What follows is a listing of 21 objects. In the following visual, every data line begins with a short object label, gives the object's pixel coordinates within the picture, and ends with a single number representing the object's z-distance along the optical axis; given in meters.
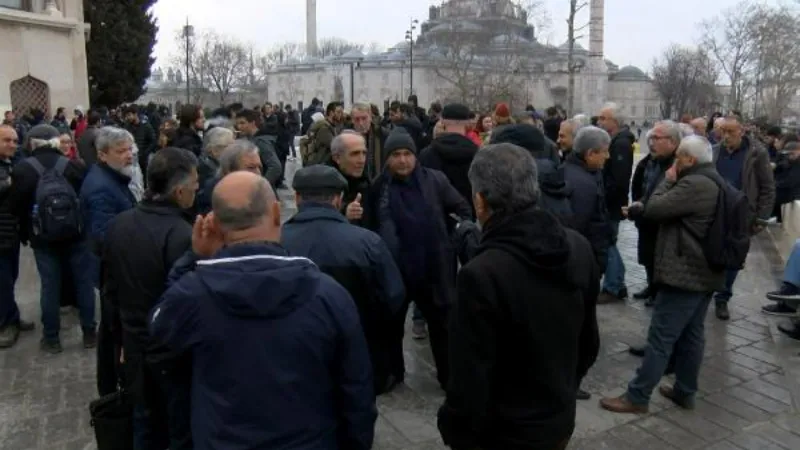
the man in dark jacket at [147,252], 3.32
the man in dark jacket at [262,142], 6.96
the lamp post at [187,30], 45.83
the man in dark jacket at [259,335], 2.06
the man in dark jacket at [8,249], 6.05
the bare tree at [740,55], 44.81
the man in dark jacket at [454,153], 5.82
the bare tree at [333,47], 121.21
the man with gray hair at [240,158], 4.41
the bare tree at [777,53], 41.59
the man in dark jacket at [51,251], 5.93
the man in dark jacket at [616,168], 7.87
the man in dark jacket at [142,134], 13.34
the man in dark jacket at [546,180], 4.80
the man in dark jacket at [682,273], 4.39
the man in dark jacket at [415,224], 4.77
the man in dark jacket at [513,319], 2.41
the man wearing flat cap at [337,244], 3.34
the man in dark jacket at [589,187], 5.18
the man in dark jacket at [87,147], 9.96
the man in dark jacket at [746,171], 7.18
